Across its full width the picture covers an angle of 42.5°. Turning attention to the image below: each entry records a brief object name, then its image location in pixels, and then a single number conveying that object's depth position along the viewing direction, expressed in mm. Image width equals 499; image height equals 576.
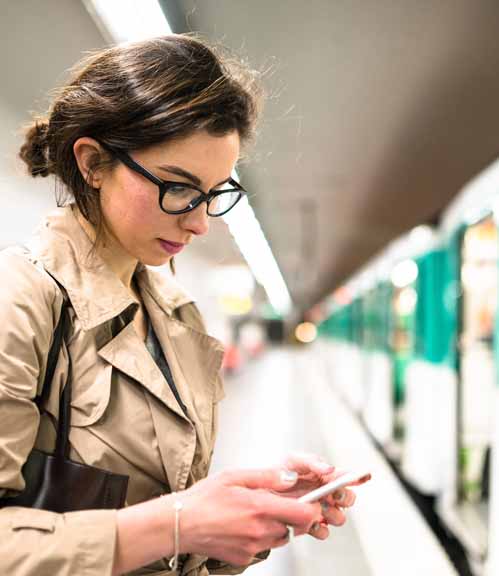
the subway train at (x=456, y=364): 4770
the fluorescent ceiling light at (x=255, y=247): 3270
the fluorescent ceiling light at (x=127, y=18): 2020
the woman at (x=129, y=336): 983
